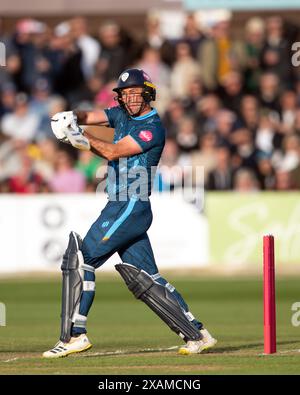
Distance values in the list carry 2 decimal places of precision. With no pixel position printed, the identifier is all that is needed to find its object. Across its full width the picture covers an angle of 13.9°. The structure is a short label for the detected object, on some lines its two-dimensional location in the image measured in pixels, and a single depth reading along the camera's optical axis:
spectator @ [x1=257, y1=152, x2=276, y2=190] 20.12
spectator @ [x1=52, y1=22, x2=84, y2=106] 22.44
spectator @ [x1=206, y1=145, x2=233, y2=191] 19.92
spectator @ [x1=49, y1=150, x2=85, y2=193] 20.38
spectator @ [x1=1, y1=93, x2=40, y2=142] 21.80
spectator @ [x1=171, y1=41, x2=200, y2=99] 21.92
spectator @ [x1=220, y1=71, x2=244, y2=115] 21.53
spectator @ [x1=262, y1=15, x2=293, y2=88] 21.65
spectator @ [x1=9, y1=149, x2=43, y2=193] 20.28
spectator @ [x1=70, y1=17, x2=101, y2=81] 22.56
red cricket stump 9.87
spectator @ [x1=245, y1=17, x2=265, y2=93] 21.91
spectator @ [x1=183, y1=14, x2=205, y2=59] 21.95
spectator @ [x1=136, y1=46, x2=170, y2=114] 21.86
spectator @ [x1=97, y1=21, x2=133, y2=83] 22.27
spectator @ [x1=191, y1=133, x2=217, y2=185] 20.25
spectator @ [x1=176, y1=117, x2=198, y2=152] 20.69
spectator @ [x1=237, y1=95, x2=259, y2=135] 21.00
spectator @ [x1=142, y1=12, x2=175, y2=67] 22.19
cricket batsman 9.83
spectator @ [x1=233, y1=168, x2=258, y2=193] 19.97
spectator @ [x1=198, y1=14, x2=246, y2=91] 21.86
